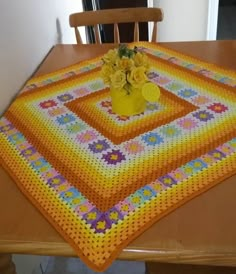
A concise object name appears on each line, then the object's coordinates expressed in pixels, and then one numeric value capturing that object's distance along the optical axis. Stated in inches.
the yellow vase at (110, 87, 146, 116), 36.7
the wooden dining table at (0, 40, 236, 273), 24.5
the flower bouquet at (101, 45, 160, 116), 35.0
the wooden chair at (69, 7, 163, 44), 58.0
